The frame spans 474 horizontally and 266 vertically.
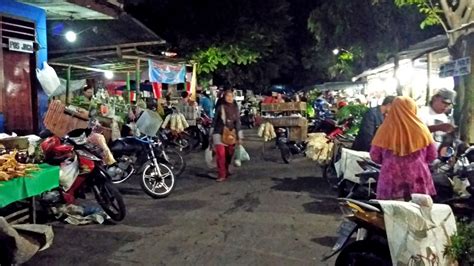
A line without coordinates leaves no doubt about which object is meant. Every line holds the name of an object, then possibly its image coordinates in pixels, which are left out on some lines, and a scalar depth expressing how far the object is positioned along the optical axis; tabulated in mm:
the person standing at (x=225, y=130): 11336
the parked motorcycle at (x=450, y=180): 4871
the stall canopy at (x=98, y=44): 14406
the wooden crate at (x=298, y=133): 14742
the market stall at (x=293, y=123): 14703
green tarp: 5531
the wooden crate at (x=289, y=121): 14680
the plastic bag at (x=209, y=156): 12176
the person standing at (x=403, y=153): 4949
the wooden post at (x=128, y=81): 18775
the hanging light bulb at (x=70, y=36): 14484
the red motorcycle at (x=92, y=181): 7551
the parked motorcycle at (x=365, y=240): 4203
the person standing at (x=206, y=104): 20769
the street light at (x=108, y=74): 18422
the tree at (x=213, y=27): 25688
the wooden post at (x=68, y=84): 12564
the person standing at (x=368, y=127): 8180
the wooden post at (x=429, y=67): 13779
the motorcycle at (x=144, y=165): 9680
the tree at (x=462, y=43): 9156
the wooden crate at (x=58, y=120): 7422
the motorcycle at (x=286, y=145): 14758
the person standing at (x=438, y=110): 6991
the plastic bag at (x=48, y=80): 10633
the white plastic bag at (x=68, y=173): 7328
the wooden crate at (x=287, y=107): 16703
